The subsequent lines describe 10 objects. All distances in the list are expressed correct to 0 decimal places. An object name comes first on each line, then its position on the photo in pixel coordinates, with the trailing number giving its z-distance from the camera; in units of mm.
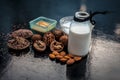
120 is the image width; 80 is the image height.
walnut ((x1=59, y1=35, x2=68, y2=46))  1068
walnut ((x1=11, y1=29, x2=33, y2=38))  1126
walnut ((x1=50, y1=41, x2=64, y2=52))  1052
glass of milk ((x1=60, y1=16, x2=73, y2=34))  1122
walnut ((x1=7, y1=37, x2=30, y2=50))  1051
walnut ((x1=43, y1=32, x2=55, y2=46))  1073
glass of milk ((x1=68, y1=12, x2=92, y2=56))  979
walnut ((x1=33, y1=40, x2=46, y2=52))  1047
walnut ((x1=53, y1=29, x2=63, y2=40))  1102
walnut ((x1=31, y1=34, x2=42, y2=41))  1086
